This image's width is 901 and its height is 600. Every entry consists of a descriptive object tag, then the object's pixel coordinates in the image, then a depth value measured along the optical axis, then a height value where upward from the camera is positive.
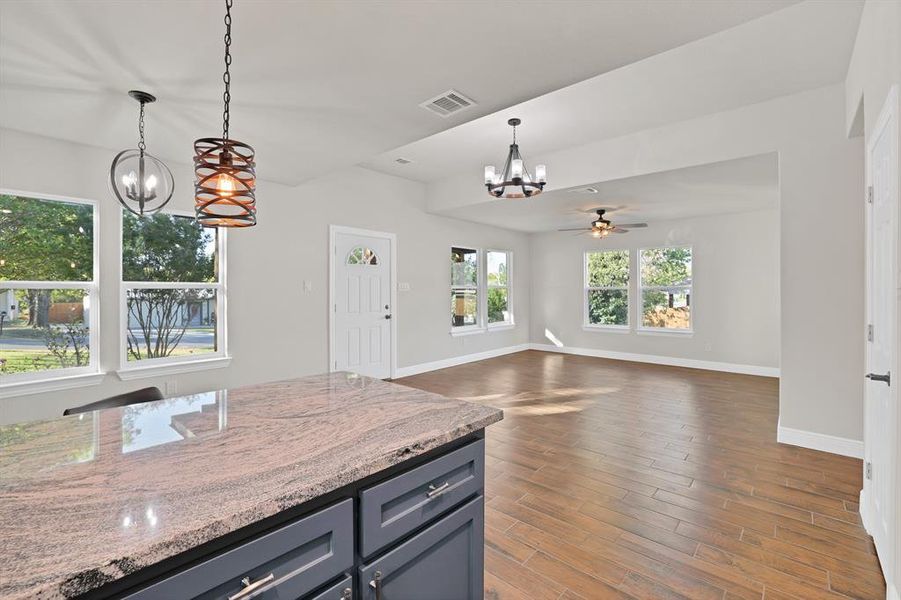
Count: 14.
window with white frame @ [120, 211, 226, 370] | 3.84 +0.07
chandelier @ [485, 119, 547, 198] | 3.98 +1.16
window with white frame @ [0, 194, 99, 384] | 3.26 +0.08
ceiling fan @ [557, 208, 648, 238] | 6.07 +0.98
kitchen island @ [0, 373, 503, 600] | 0.75 -0.43
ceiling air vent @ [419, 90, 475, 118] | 2.69 +1.27
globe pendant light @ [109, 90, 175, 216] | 2.43 +0.68
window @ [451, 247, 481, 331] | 7.27 +0.15
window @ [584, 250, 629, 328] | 7.71 +0.14
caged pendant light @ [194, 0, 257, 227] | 1.54 +0.43
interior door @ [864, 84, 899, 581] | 1.65 -0.19
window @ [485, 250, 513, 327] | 8.04 +0.17
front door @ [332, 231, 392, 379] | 5.42 -0.09
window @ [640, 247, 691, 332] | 7.00 +0.12
